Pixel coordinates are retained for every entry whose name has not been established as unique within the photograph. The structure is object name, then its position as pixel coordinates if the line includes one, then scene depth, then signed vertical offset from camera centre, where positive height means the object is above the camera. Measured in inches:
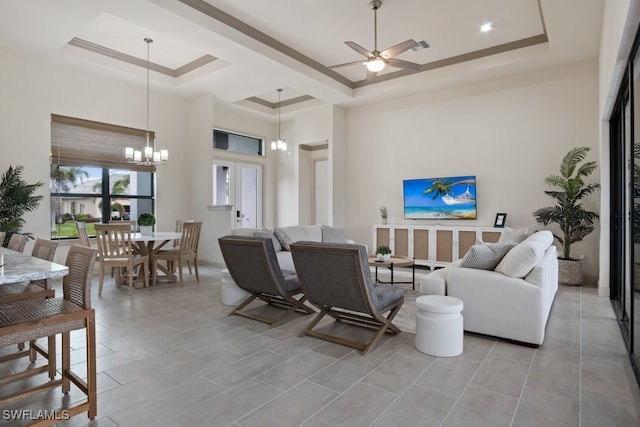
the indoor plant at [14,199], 190.5 +6.8
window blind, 229.6 +46.9
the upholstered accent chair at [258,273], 134.0 -23.9
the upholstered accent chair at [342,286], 109.4 -24.0
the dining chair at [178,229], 249.2 -12.5
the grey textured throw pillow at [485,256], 132.0 -16.5
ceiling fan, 161.1 +71.7
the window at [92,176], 231.1 +24.3
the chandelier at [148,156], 213.5 +33.4
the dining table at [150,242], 200.8 -18.9
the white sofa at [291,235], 198.4 -14.8
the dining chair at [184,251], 215.9 -24.1
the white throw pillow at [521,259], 119.8 -16.2
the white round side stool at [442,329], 110.9 -36.3
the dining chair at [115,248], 190.5 -19.4
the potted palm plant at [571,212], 204.2 -0.9
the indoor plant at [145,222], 214.2 -6.6
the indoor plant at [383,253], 197.0 -23.0
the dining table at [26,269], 66.0 -11.4
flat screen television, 255.9 +9.6
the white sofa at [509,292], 117.2 -27.8
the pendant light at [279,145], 308.8 +56.3
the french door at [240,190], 325.1 +19.5
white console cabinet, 243.4 -20.6
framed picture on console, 239.6 -6.2
